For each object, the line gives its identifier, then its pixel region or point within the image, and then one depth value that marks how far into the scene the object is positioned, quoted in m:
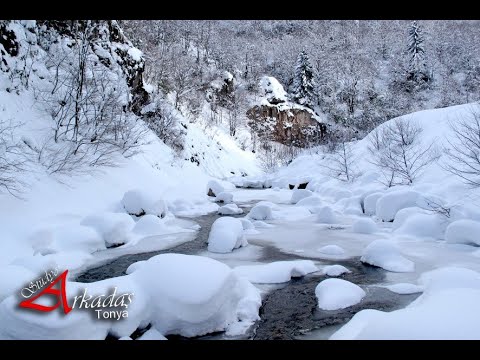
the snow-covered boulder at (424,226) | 8.07
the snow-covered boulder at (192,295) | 3.70
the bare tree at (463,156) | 10.37
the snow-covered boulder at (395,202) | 10.03
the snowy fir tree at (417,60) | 53.47
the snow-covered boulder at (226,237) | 7.29
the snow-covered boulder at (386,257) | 5.95
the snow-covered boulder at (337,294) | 4.46
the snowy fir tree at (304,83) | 47.88
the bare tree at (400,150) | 14.38
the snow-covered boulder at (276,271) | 5.47
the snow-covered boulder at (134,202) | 10.31
